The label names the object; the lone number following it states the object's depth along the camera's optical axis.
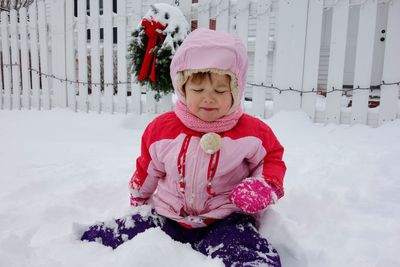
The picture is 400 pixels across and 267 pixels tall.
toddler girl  1.38
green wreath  3.52
